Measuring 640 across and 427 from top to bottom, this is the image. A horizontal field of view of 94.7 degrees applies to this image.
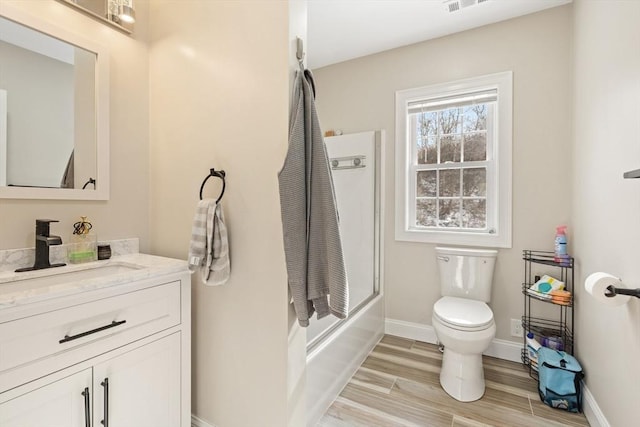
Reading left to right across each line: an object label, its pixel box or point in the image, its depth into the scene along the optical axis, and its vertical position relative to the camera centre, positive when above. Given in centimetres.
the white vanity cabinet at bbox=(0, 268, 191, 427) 88 -53
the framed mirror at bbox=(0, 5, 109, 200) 121 +44
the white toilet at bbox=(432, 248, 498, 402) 170 -64
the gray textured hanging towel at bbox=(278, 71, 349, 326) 116 -4
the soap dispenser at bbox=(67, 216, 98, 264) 136 -17
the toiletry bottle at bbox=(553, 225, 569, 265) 187 -23
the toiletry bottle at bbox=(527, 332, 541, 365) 192 -90
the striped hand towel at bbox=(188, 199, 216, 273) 128 -12
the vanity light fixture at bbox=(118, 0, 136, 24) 145 +98
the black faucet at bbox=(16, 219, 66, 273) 123 -14
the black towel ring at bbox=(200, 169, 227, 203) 135 +15
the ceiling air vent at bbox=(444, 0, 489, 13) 192 +137
